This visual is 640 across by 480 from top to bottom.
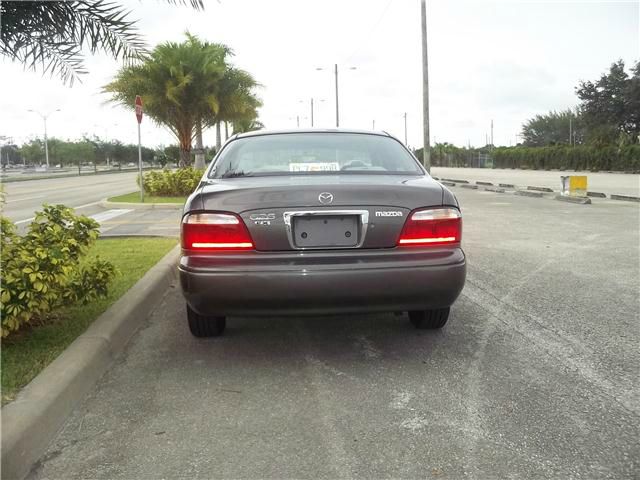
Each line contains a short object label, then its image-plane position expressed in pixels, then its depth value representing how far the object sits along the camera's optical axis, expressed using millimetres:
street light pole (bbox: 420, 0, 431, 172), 23969
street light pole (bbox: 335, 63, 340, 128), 46131
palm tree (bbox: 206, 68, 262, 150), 23000
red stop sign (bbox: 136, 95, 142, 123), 14953
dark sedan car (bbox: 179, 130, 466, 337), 3398
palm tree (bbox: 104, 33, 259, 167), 20625
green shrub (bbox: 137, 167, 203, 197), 17406
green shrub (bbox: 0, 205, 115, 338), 3324
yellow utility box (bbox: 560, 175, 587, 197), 16172
